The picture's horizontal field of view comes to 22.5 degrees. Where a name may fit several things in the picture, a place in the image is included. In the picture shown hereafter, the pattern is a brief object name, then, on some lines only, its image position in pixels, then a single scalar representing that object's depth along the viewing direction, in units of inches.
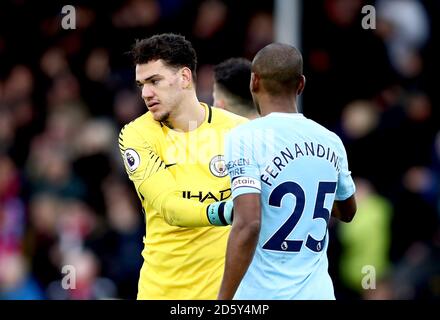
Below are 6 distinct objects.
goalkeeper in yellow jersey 248.8
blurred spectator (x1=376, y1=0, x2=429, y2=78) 459.8
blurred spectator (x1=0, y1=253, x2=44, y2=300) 427.2
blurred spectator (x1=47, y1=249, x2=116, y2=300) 415.5
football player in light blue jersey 205.0
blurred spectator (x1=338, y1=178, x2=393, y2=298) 417.7
